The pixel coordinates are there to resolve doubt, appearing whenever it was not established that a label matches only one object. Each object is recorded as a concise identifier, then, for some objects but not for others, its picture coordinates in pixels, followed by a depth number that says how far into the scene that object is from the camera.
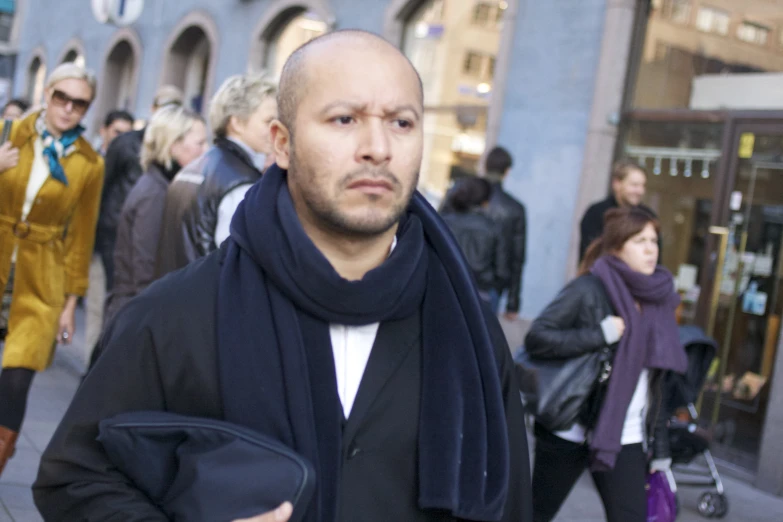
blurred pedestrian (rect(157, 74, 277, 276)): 4.18
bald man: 1.75
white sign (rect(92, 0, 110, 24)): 17.17
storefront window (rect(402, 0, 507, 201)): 11.59
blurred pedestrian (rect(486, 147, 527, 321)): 8.28
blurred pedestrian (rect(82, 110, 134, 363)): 7.55
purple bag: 4.98
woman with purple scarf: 4.55
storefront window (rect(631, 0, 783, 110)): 8.35
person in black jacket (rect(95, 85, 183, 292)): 7.62
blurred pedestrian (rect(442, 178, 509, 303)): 7.50
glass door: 7.82
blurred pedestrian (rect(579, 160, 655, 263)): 7.14
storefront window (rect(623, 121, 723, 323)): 8.49
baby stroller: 5.24
